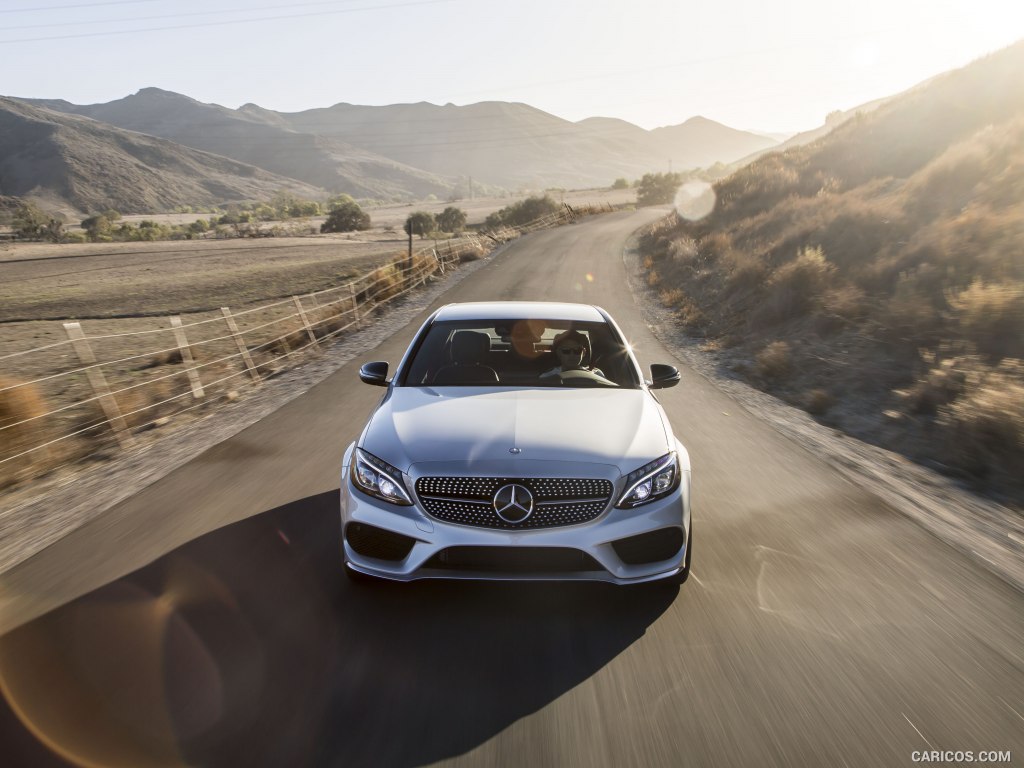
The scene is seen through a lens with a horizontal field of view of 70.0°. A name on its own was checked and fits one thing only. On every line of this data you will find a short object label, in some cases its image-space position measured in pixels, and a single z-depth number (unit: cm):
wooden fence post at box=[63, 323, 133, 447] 795
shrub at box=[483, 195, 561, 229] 6400
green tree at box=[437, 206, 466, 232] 7169
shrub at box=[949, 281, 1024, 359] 855
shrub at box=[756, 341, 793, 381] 1092
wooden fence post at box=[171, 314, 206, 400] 1011
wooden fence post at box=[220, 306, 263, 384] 1170
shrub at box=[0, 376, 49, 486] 712
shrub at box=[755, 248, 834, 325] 1355
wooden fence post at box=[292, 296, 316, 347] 1464
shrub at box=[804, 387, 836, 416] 895
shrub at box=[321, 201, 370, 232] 7912
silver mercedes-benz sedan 344
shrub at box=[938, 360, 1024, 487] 634
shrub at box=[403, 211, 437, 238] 6875
